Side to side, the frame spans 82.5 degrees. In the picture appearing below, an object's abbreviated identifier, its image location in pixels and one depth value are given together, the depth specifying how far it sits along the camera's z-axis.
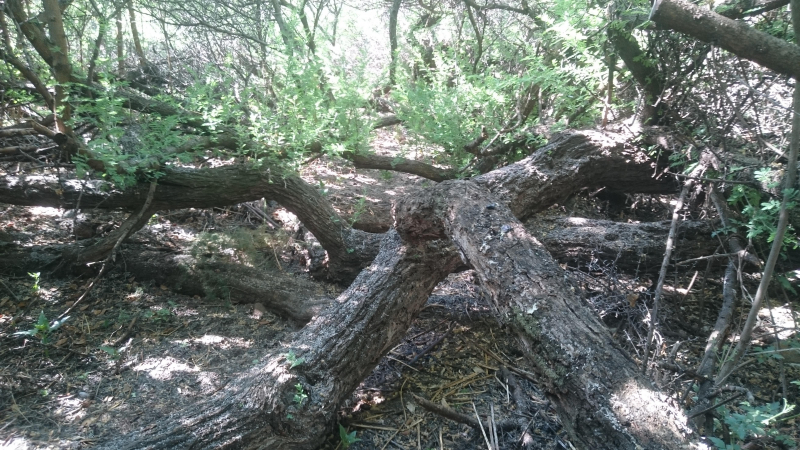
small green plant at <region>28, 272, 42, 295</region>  3.55
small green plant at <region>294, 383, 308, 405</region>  2.26
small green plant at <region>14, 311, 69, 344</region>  3.09
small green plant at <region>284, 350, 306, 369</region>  2.37
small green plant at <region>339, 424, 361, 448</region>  2.42
